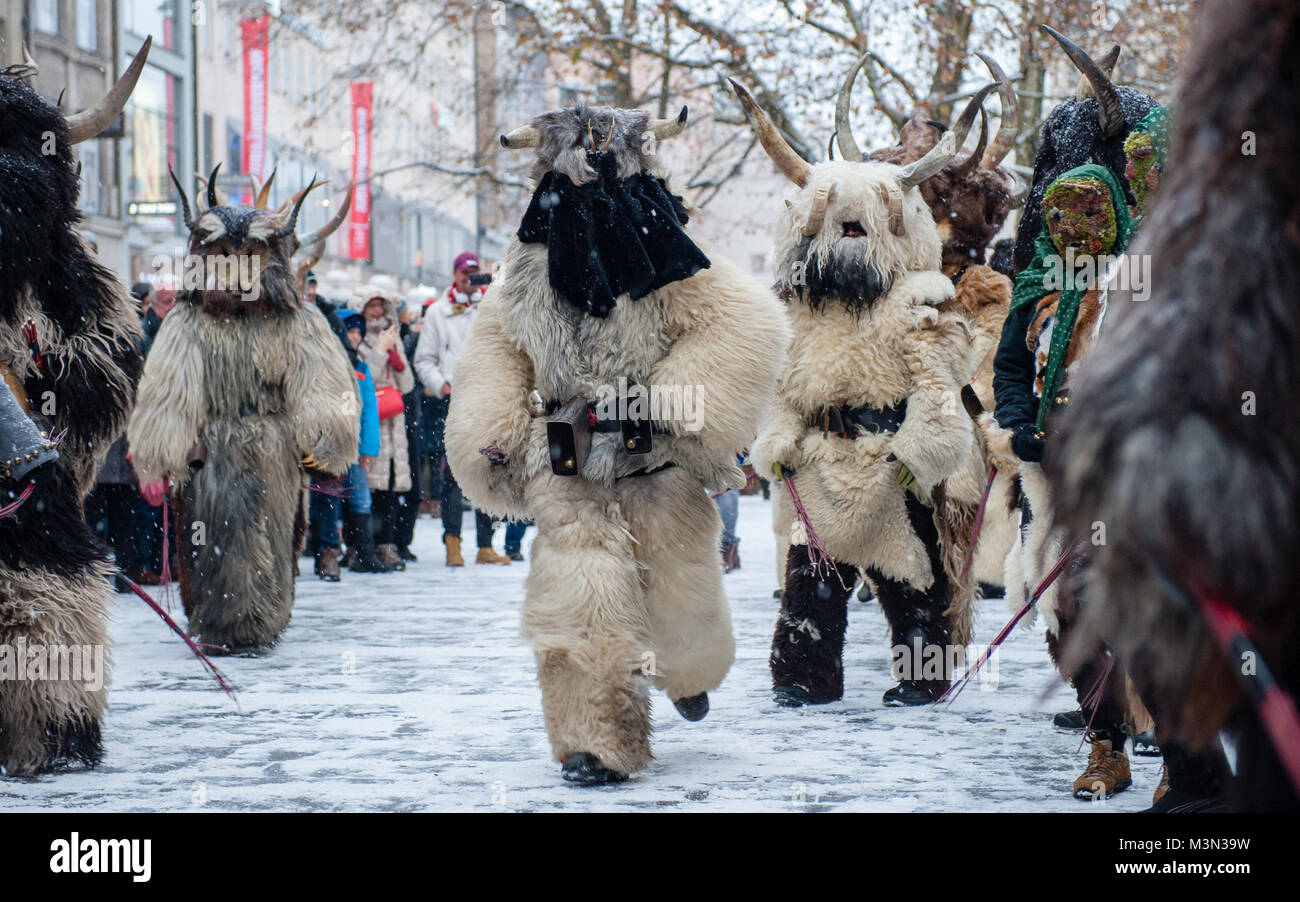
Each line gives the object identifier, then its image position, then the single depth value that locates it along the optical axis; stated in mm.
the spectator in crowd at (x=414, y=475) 11898
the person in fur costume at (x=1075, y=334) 4551
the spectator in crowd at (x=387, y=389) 11062
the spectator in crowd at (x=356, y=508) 10461
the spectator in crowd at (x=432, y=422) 12070
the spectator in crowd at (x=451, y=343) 11422
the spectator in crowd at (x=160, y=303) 9945
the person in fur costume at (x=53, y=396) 4672
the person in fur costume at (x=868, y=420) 5930
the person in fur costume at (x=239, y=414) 7316
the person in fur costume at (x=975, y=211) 7027
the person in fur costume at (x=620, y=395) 4824
